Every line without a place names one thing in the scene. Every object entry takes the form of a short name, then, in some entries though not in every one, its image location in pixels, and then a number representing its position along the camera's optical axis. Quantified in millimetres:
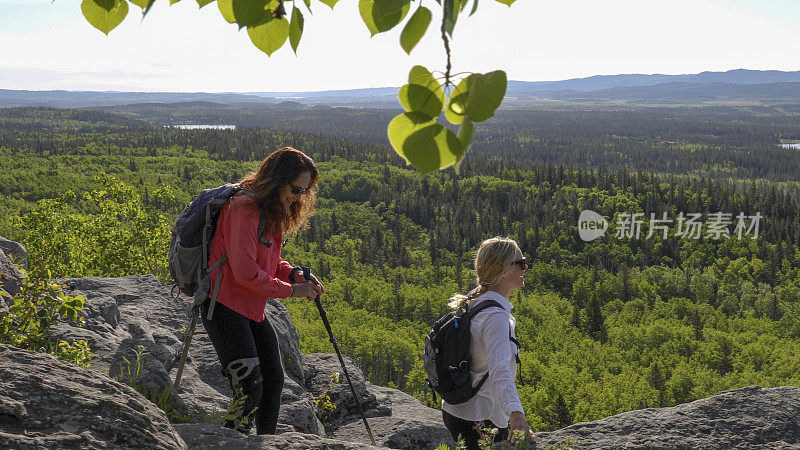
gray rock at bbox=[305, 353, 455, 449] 5836
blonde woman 2947
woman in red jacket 3121
